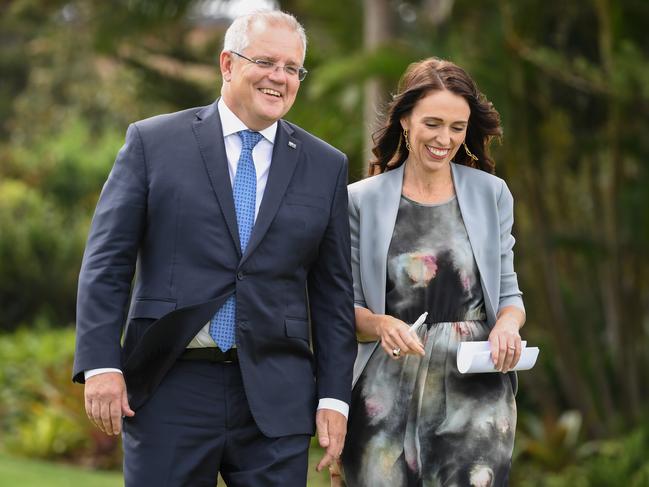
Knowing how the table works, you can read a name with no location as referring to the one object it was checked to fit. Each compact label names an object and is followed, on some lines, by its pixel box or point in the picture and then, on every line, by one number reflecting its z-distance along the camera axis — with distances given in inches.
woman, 292.4
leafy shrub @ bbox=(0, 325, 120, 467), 805.9
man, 273.6
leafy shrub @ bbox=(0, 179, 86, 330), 1135.0
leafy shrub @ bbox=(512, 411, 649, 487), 644.7
